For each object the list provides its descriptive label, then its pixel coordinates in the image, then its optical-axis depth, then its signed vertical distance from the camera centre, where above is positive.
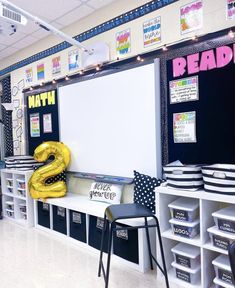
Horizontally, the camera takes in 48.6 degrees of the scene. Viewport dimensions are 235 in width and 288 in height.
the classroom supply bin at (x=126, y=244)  2.30 -0.98
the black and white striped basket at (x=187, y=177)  1.91 -0.31
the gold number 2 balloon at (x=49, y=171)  3.17 -0.39
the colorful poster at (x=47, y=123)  3.65 +0.22
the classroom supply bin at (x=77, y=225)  2.79 -0.96
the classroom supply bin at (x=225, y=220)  1.74 -0.58
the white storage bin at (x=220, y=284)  1.76 -1.02
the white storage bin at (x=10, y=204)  3.82 -0.96
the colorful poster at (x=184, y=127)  2.22 +0.08
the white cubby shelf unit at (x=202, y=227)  1.84 -0.71
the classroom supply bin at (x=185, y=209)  1.96 -0.56
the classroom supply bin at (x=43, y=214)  3.27 -0.96
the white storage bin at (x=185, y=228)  1.95 -0.71
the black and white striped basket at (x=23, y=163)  3.59 -0.33
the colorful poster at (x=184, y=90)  2.20 +0.40
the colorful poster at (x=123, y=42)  2.67 +0.99
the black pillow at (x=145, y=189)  2.32 -0.48
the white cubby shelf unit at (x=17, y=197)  3.46 -0.82
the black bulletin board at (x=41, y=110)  3.56 +0.42
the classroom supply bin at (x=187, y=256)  1.96 -0.91
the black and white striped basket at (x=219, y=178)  1.71 -0.29
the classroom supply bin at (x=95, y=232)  2.57 -0.96
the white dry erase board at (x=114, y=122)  2.48 +0.17
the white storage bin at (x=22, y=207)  3.70 -0.97
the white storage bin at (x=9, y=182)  3.84 -0.63
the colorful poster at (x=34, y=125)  3.84 +0.21
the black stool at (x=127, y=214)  1.82 -0.56
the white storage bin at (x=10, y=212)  3.82 -1.08
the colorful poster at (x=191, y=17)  2.16 +1.01
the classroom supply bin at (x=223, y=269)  1.76 -0.93
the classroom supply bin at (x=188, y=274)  1.97 -1.06
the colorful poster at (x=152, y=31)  2.43 +1.00
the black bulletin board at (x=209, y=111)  2.02 +0.20
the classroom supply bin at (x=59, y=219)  3.02 -0.95
